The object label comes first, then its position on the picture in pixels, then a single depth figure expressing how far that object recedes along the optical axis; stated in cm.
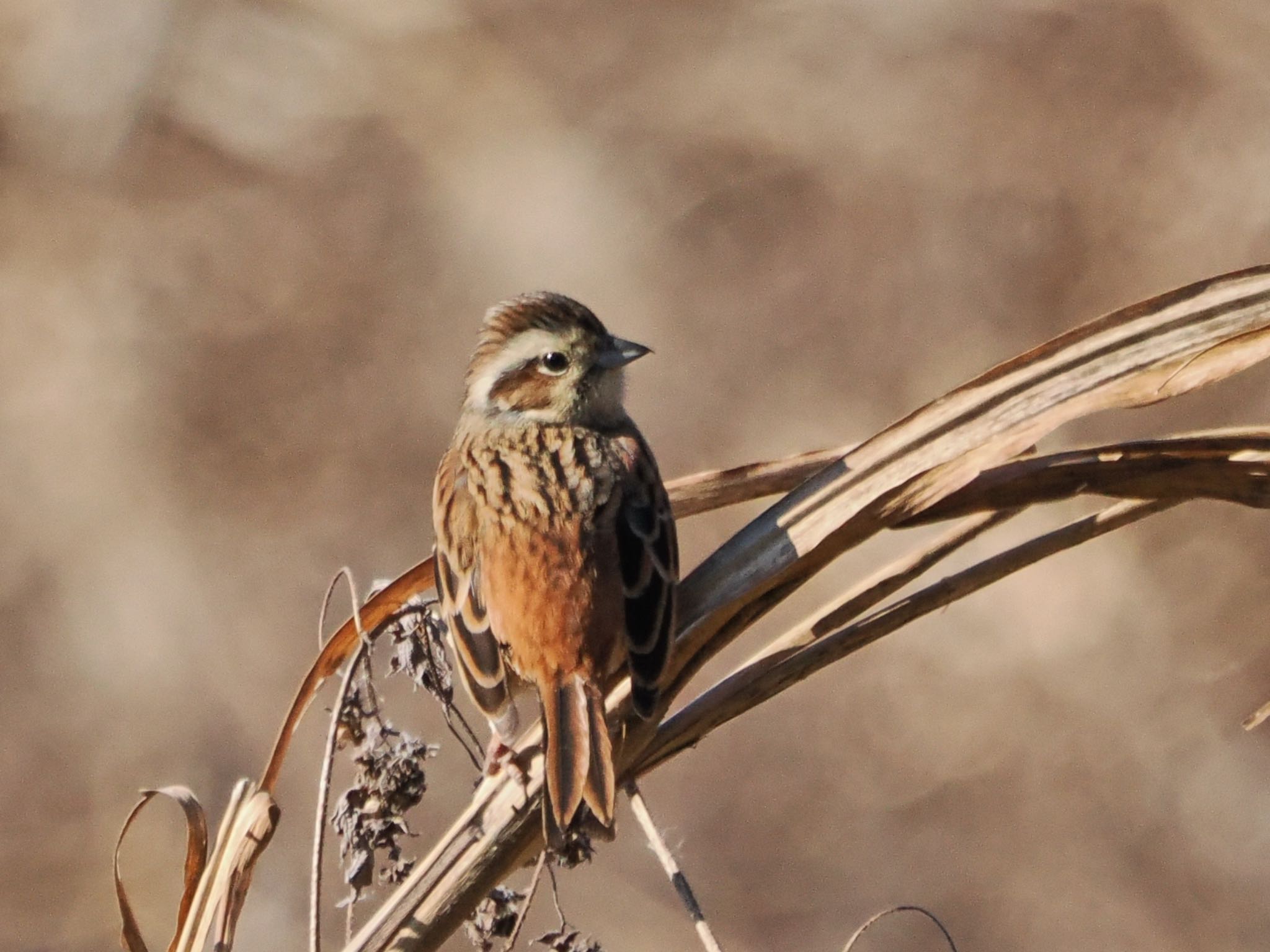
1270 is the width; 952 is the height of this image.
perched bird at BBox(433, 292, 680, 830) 627
